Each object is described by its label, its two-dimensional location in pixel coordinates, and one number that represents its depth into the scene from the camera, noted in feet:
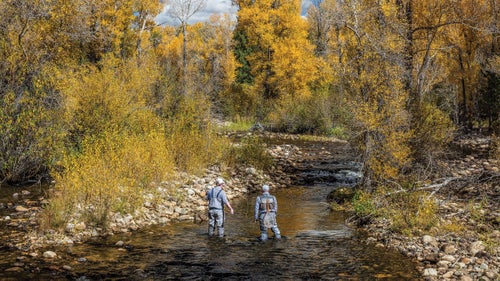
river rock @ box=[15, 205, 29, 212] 44.79
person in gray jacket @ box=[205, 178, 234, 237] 41.91
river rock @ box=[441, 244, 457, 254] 34.98
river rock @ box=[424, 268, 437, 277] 31.50
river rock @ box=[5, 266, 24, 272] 30.94
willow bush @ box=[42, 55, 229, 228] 43.14
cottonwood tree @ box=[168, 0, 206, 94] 121.63
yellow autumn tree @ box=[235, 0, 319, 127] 147.74
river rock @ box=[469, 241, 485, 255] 34.31
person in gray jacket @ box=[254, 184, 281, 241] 40.70
